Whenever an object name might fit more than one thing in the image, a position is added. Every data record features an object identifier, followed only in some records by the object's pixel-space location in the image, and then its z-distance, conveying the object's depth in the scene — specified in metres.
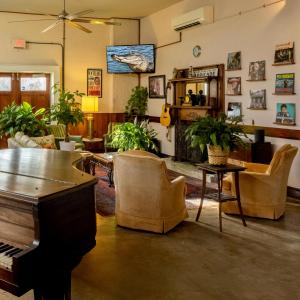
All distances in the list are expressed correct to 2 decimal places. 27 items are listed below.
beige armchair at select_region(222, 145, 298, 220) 4.60
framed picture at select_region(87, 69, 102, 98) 10.04
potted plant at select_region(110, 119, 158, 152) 6.26
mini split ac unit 7.43
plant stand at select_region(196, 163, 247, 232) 4.29
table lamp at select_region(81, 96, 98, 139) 9.27
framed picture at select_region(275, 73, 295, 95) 5.83
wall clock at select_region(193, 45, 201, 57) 7.90
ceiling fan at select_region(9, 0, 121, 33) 6.22
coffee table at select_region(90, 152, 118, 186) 5.82
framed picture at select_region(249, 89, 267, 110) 6.38
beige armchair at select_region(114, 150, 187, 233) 4.07
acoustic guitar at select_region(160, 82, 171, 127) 8.84
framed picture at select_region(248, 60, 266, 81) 6.36
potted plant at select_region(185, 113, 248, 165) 4.32
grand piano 2.01
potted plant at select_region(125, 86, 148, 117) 9.90
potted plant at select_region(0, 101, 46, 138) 6.88
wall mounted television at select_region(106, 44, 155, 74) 9.57
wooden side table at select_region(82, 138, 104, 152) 9.36
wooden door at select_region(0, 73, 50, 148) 9.35
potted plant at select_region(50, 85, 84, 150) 7.70
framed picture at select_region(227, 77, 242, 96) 6.89
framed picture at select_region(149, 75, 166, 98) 9.24
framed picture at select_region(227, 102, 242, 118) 6.89
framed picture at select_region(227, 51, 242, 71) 6.86
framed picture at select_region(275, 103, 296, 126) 5.83
